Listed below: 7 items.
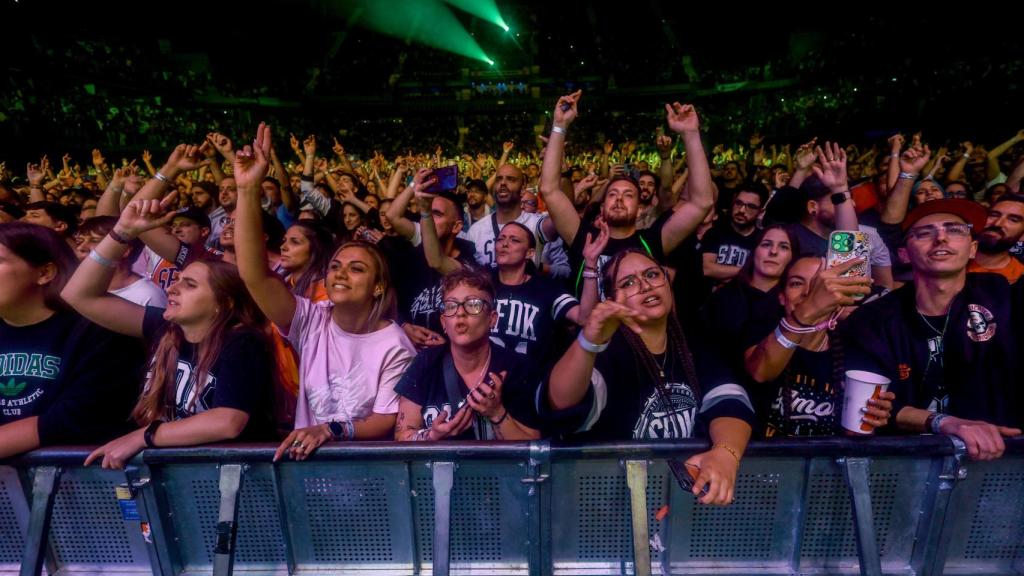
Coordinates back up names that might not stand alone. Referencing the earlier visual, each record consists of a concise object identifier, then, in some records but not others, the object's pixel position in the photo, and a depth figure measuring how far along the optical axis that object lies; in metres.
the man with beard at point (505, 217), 4.73
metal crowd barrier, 1.84
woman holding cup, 1.87
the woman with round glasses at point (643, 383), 1.83
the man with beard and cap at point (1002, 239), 3.23
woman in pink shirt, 2.34
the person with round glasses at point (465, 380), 2.05
